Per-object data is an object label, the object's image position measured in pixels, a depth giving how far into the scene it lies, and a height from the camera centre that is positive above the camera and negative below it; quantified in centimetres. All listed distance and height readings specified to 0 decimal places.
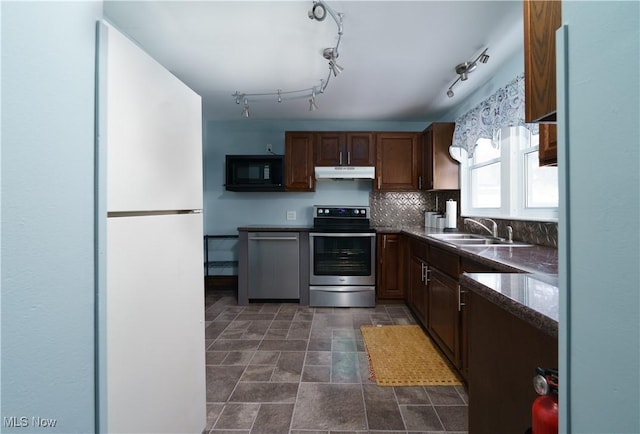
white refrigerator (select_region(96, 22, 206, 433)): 77 -10
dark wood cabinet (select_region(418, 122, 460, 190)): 332 +66
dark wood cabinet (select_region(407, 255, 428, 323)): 275 -74
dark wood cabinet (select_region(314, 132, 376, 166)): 375 +90
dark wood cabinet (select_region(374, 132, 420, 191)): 373 +75
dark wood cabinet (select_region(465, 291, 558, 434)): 81 -48
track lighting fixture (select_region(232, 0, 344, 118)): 171 +130
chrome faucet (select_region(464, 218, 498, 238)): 250 -11
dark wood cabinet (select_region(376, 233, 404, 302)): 349 -61
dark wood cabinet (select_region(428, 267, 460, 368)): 198 -74
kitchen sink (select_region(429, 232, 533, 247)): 220 -20
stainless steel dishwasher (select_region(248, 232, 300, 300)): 354 -56
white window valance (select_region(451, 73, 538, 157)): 210 +88
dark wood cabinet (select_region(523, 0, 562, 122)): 78 +47
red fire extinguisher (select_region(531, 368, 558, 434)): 62 -42
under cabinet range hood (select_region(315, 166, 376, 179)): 364 +57
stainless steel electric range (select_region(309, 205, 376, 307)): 347 -62
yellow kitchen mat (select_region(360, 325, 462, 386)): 196 -110
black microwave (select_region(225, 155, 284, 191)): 374 +59
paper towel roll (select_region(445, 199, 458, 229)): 330 +4
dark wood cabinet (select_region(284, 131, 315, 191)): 376 +78
